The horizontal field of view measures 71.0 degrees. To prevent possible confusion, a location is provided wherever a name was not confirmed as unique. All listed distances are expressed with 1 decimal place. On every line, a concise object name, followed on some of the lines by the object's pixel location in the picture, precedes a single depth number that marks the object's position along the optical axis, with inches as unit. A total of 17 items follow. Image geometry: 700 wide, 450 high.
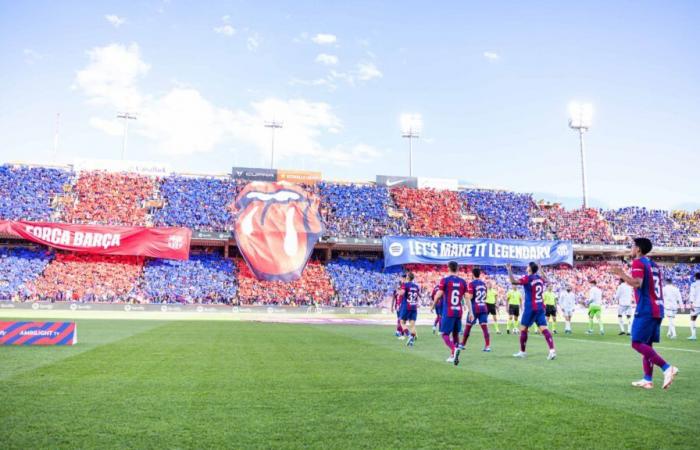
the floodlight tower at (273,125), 2177.7
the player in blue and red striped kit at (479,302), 560.7
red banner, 1435.8
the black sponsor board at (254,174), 1882.4
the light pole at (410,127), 2240.4
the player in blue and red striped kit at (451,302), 456.1
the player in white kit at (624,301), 831.7
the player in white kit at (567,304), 889.1
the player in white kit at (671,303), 800.3
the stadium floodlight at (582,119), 2161.7
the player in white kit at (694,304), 751.7
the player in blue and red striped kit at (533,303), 474.6
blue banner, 1595.7
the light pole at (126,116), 2089.1
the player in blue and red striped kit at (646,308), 314.5
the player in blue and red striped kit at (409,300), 647.8
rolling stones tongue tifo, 1525.6
